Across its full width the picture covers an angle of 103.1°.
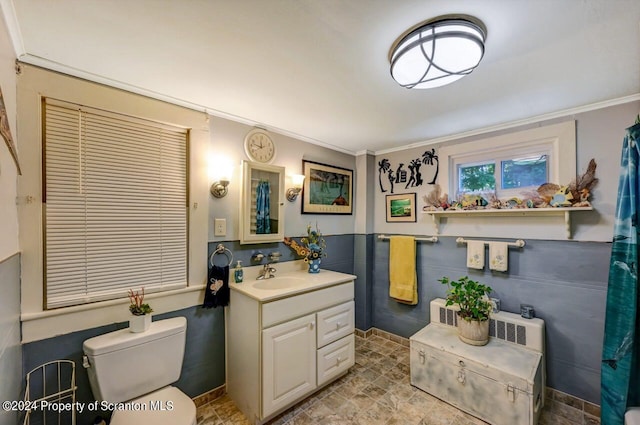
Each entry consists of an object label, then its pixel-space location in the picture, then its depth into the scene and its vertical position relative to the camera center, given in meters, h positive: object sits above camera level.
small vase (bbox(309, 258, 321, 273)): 2.43 -0.50
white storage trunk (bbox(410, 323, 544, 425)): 1.64 -1.16
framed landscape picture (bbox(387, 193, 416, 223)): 2.79 +0.06
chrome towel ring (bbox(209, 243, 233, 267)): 1.97 -0.30
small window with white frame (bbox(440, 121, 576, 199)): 1.95 +0.45
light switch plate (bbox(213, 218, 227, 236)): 1.99 -0.10
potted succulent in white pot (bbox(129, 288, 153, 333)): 1.48 -0.61
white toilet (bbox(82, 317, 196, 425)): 1.32 -0.90
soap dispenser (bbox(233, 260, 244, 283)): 2.02 -0.48
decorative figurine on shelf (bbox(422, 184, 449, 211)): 2.46 +0.13
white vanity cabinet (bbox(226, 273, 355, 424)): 1.68 -0.98
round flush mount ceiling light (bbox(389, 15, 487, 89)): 1.04 +0.73
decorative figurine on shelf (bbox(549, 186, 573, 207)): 1.82 +0.11
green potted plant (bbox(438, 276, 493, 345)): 1.97 -0.77
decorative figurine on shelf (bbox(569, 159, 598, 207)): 1.79 +0.19
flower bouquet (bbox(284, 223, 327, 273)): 2.43 -0.34
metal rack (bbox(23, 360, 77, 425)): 1.32 -0.95
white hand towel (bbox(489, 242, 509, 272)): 2.13 -0.37
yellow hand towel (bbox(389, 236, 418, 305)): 2.67 -0.61
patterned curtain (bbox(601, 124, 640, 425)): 1.24 -0.48
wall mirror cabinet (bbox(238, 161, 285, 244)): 2.09 +0.09
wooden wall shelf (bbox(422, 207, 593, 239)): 1.85 +0.00
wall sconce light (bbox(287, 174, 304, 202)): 2.46 +0.26
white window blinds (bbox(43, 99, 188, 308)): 1.41 +0.06
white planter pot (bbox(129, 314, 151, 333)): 1.48 -0.64
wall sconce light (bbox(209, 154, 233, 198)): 1.97 +0.30
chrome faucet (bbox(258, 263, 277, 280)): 2.20 -0.51
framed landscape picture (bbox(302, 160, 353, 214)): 2.63 +0.27
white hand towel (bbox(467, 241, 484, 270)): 2.25 -0.37
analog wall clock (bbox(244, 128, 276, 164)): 2.17 +0.60
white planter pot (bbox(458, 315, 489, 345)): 1.97 -0.93
